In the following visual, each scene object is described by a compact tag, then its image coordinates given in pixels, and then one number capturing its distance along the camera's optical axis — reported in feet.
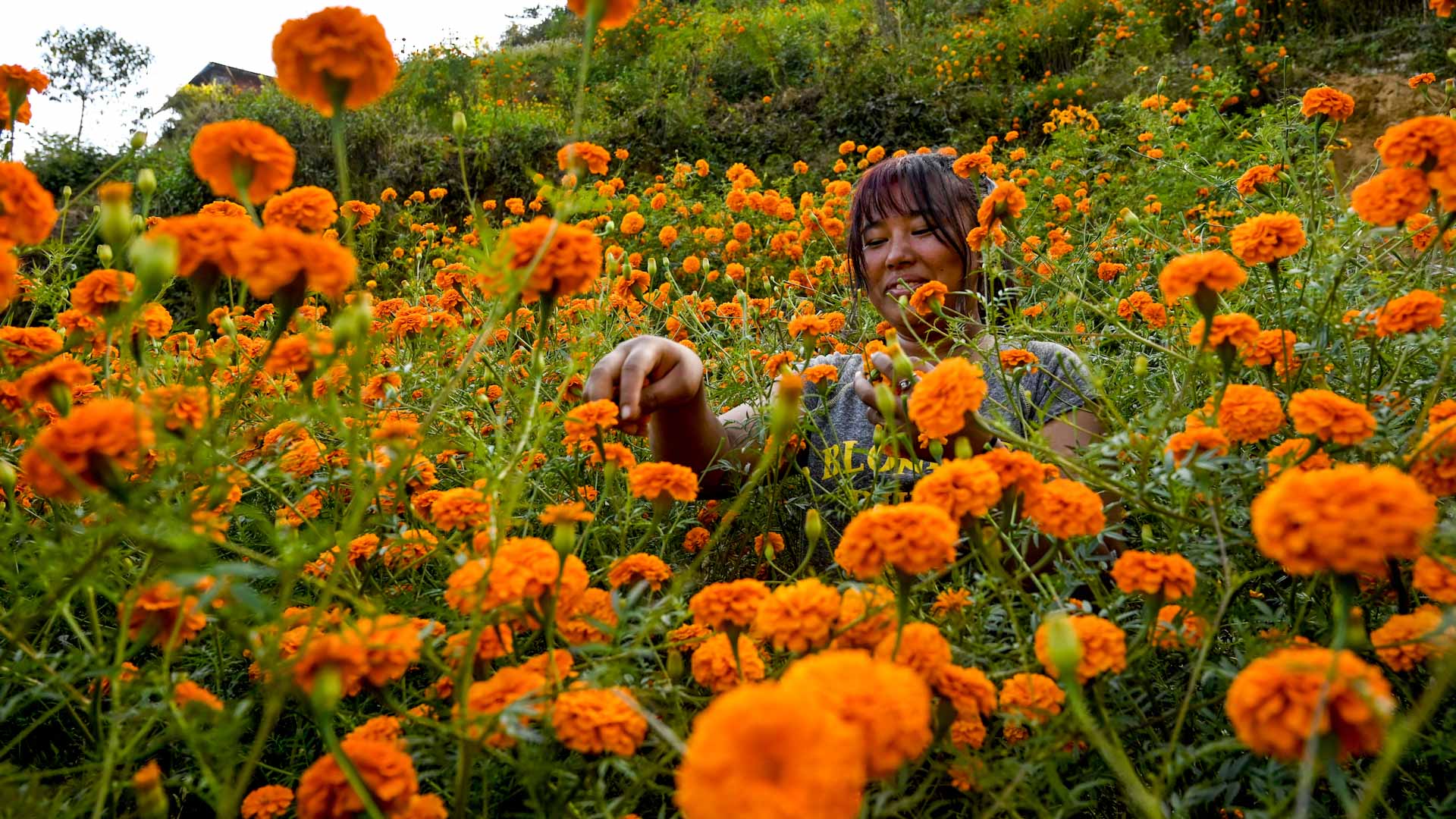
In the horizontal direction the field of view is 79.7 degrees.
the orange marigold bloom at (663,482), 3.35
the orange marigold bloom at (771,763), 1.31
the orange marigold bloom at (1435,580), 2.35
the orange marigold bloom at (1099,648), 2.35
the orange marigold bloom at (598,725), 2.14
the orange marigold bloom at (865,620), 2.48
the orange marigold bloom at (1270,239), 3.59
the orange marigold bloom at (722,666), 2.61
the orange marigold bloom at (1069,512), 2.64
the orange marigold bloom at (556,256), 2.56
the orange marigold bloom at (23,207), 2.26
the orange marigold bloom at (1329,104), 4.88
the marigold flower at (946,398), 2.88
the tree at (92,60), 41.47
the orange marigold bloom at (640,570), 3.01
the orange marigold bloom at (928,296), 4.80
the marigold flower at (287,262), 2.19
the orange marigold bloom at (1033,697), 2.43
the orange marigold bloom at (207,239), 2.37
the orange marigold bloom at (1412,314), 3.05
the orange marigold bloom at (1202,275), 2.99
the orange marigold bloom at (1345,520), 1.75
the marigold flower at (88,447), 2.08
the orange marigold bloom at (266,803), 2.68
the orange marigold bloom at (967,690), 2.26
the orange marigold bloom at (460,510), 2.97
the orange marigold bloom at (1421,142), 2.90
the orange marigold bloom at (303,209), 2.83
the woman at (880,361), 4.35
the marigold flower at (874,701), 1.53
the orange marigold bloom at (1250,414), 2.94
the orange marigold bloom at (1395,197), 3.01
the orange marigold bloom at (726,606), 2.49
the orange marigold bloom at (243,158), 2.59
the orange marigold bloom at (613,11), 2.91
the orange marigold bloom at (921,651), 2.29
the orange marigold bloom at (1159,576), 2.51
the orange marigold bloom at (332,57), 2.57
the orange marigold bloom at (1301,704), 1.66
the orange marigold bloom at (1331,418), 2.64
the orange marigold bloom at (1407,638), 2.28
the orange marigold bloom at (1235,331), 3.15
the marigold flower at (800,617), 2.27
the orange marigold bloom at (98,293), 3.08
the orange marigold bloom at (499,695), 2.22
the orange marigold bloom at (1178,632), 2.62
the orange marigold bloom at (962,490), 2.50
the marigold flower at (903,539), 2.22
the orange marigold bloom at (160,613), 2.23
